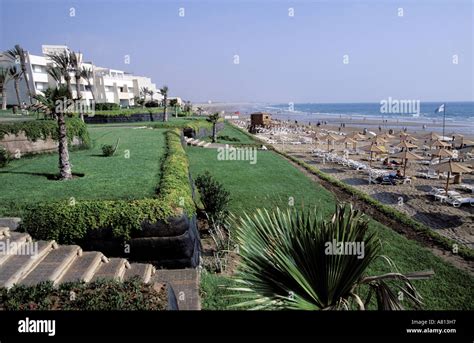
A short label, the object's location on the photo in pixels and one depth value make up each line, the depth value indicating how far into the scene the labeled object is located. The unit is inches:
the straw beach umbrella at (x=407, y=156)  791.1
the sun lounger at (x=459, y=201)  592.7
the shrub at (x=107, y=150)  529.7
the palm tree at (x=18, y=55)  1292.3
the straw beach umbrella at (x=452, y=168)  625.6
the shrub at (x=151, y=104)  2006.2
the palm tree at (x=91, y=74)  1805.5
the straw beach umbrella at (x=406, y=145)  918.6
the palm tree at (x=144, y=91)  2459.4
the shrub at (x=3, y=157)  421.7
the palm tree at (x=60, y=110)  365.7
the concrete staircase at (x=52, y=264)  207.5
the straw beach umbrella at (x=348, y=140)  1159.0
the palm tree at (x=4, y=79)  1148.3
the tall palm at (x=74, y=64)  1103.6
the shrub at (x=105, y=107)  1436.8
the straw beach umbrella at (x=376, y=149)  953.5
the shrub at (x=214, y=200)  421.1
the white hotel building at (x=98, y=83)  1533.0
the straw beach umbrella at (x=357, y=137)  1201.6
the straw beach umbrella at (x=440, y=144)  984.9
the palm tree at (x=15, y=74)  1312.7
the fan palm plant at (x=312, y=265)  135.9
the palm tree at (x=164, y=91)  1450.3
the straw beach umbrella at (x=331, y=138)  1163.3
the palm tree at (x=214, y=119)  1177.9
